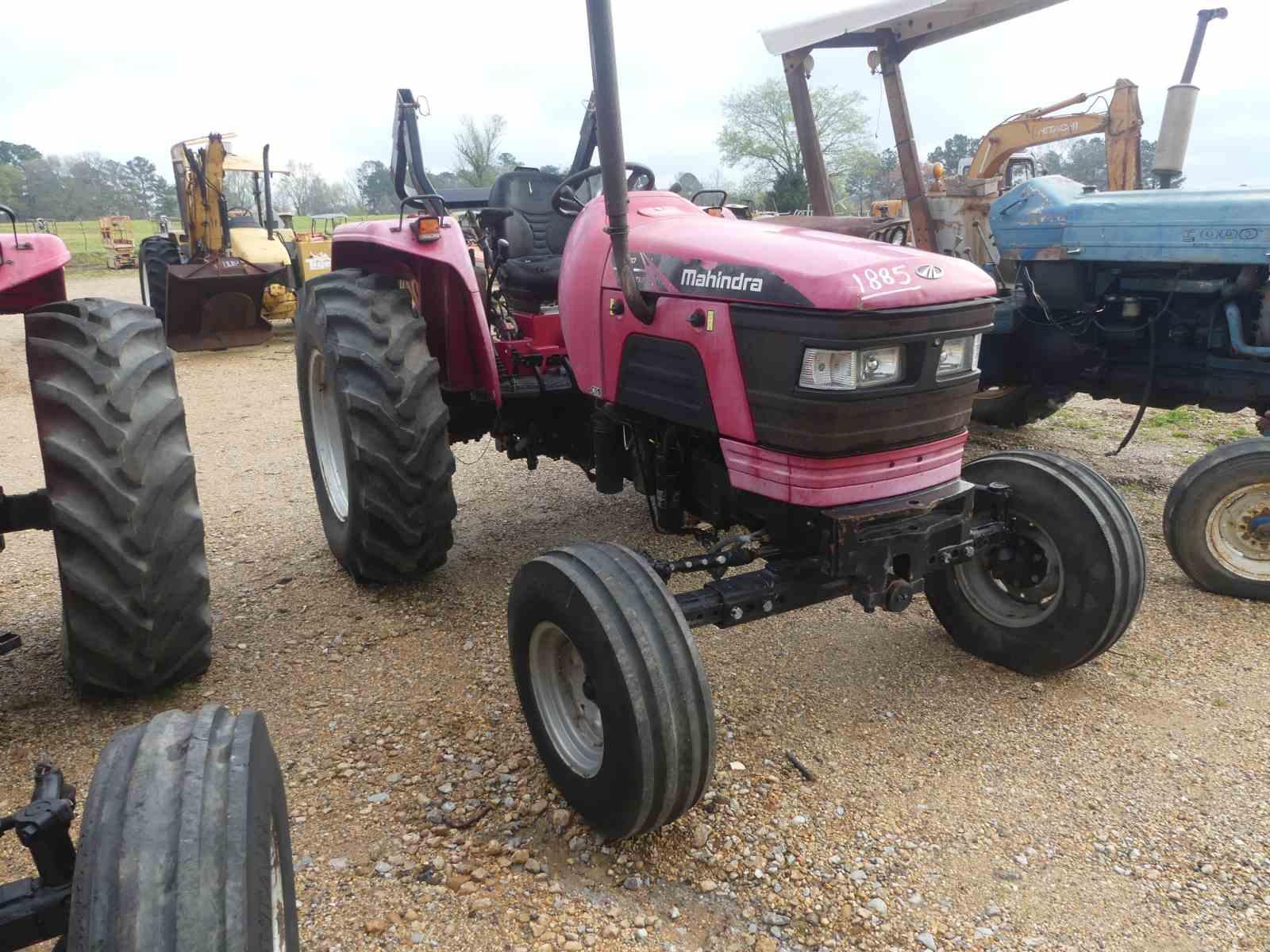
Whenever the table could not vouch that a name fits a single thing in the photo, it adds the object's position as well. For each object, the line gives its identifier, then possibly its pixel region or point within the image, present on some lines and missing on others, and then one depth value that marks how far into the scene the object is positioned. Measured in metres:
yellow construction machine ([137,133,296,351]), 10.06
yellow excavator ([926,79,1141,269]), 7.78
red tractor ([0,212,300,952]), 1.21
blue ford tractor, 3.60
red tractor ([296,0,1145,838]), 2.06
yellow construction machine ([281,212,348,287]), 11.89
